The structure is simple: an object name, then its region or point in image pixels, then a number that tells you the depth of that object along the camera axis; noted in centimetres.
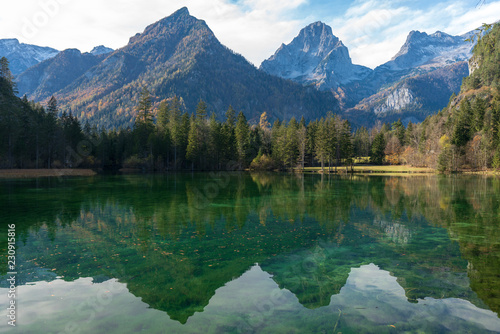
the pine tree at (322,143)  8988
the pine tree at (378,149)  12388
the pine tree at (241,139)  9769
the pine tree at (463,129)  8156
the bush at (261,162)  9631
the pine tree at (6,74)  8145
